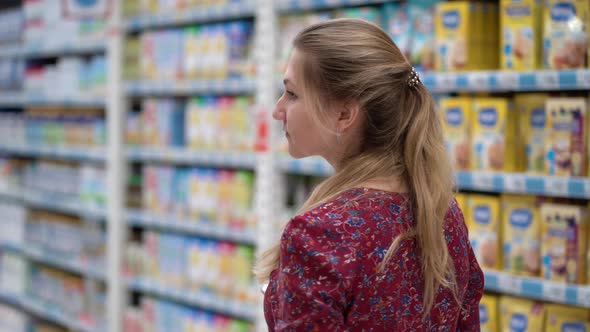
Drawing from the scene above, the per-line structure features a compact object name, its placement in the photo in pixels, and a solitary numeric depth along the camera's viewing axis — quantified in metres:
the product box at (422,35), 2.51
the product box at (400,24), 2.60
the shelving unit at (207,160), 2.14
